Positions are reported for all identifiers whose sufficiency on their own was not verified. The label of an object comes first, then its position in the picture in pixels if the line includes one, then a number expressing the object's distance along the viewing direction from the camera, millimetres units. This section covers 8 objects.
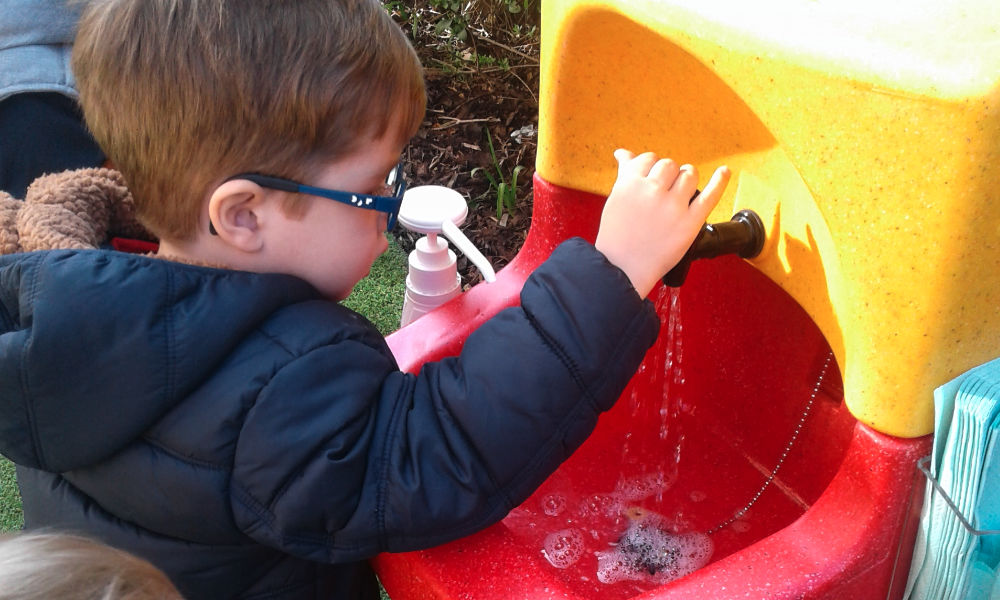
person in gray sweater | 1553
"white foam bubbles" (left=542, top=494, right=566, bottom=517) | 1332
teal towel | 784
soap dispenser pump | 1470
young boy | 838
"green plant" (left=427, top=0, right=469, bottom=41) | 2464
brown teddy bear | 965
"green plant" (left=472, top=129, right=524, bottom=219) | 2395
